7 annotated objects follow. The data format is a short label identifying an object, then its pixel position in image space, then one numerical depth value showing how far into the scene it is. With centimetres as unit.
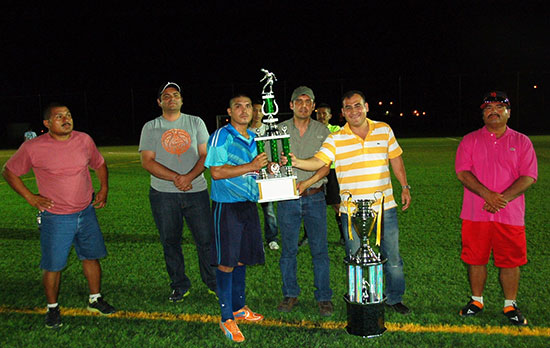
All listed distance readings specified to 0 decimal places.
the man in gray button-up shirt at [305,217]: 437
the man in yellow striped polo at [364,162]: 411
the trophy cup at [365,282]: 379
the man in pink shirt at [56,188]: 414
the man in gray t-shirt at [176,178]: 465
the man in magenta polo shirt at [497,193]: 395
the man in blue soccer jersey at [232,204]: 378
